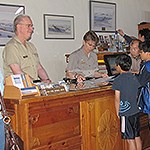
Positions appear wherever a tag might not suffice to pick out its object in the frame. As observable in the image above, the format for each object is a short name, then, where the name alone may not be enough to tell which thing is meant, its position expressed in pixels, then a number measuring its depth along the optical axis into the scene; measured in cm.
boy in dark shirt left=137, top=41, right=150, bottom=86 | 354
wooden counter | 274
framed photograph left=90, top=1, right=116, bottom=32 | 575
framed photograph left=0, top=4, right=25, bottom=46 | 450
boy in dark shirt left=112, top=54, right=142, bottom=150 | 328
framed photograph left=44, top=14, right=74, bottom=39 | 505
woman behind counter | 427
